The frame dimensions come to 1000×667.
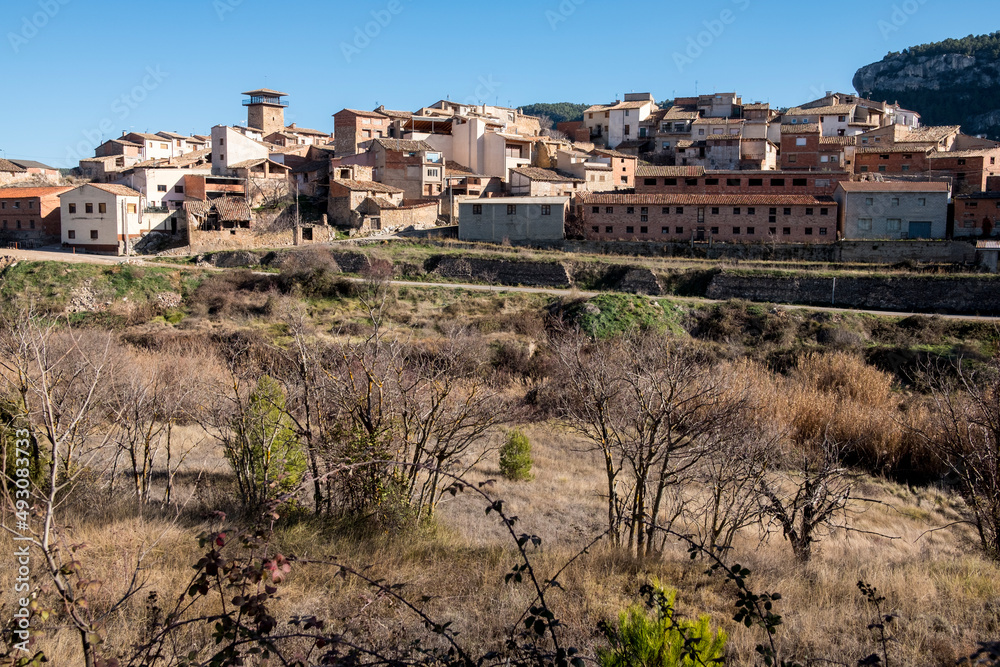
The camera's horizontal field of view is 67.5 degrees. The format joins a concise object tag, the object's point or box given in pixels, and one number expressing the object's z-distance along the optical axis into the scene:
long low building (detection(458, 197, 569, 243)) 42.34
